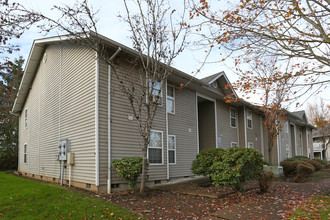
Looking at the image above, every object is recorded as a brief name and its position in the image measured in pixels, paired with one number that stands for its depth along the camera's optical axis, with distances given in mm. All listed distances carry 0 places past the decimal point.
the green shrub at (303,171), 12648
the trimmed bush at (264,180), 8859
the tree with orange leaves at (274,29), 5828
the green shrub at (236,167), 8164
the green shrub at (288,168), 15373
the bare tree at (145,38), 8039
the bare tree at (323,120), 28141
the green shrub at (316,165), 18094
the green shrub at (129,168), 8359
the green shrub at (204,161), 10211
